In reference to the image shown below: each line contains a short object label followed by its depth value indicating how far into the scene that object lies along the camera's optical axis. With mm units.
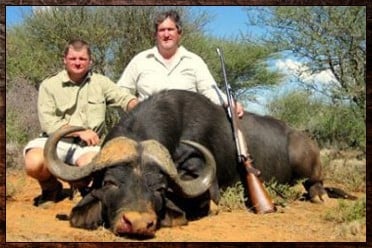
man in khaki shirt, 4309
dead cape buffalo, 3645
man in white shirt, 4676
